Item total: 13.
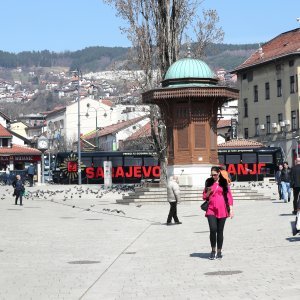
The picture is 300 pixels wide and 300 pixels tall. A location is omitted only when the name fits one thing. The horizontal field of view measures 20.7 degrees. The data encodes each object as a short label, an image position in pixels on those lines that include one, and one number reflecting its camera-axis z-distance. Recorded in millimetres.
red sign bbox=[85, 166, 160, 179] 68188
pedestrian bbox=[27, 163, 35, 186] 64975
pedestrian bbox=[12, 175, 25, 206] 37531
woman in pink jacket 14766
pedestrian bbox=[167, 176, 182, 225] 24531
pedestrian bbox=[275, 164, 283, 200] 34625
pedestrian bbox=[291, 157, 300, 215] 23016
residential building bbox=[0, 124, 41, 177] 92625
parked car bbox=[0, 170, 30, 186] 70825
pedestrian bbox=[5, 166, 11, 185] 72938
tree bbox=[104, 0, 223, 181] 45812
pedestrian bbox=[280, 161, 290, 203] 33219
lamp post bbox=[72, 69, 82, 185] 64256
